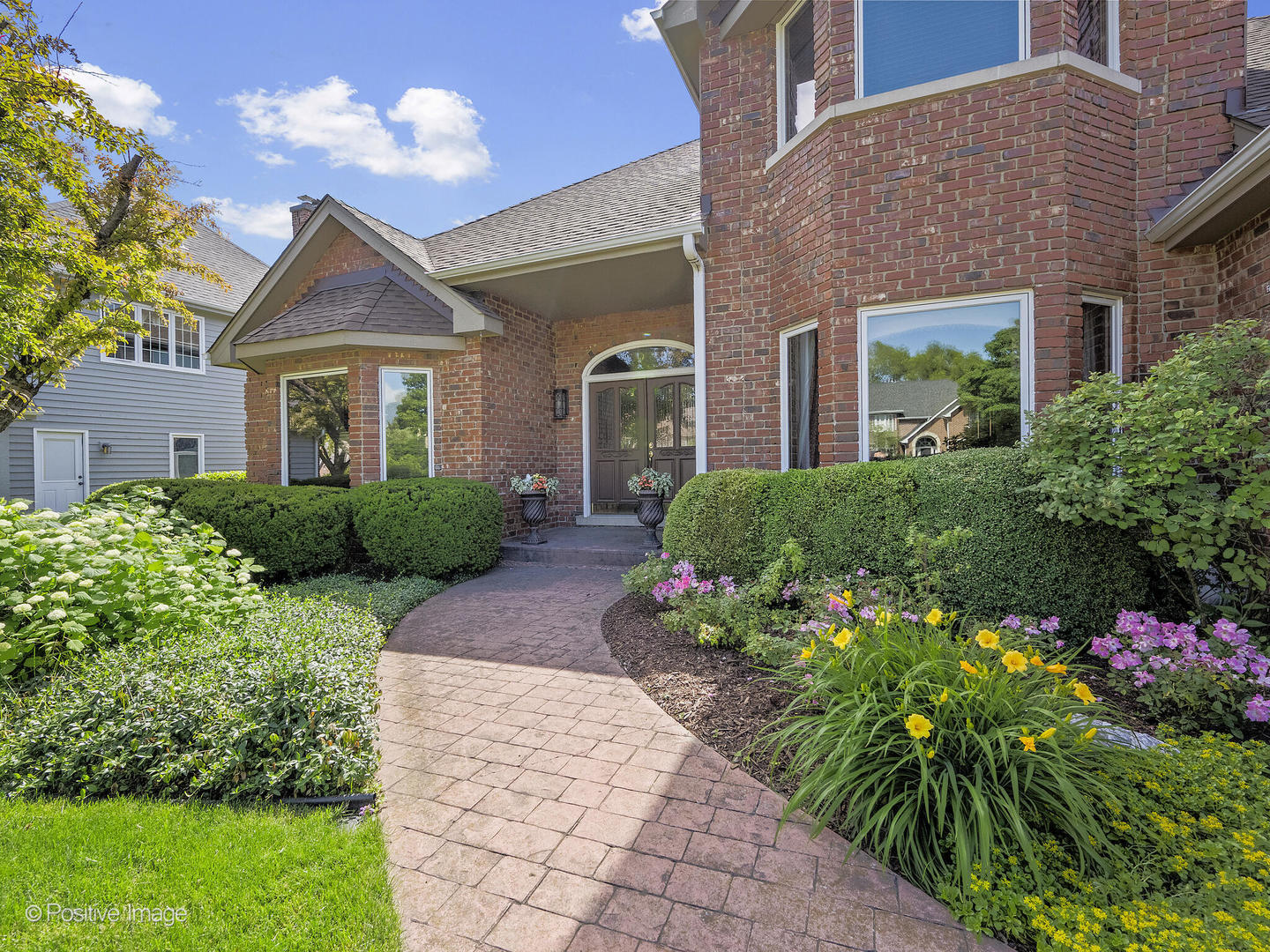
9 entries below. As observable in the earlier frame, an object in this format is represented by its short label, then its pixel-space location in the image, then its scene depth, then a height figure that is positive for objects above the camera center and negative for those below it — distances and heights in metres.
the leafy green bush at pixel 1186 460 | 3.09 +0.00
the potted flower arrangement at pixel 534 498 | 8.03 -0.48
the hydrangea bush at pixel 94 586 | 3.18 -0.75
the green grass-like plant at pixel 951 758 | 1.89 -1.08
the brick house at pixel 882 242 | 4.67 +2.22
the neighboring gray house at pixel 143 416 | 11.51 +1.15
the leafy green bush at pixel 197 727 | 2.39 -1.17
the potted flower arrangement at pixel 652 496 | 7.48 -0.44
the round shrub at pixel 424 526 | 6.66 -0.72
